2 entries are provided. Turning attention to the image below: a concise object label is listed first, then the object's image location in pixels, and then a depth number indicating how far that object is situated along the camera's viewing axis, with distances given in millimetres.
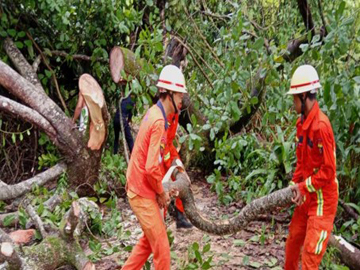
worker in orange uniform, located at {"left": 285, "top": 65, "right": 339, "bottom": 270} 5713
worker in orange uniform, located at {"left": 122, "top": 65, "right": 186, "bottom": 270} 6040
